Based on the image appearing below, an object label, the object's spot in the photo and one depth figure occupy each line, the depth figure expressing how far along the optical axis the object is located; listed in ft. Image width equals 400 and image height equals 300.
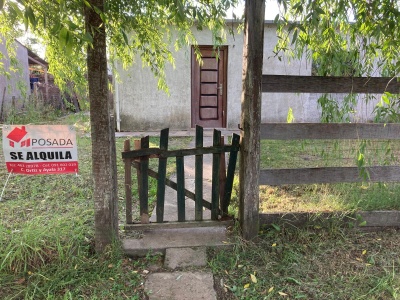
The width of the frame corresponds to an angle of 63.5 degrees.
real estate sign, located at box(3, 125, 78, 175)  9.14
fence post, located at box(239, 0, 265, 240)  8.95
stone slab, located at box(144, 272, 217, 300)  7.73
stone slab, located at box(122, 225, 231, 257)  9.58
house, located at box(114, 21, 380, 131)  30.40
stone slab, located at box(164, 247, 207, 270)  9.01
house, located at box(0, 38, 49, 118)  39.64
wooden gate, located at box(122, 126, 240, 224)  9.73
